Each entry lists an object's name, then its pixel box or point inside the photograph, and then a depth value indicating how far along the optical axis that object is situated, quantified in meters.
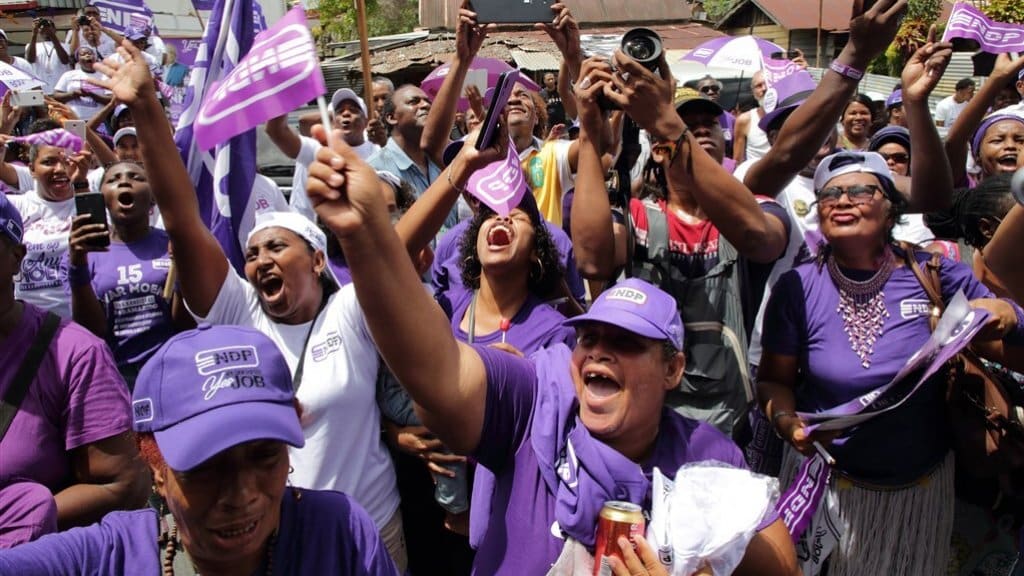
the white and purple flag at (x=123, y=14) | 7.67
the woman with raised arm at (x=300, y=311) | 2.35
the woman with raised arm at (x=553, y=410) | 1.71
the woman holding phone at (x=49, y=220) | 4.07
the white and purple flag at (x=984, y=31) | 4.96
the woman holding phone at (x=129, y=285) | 3.46
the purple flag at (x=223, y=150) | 3.25
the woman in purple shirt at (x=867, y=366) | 2.78
